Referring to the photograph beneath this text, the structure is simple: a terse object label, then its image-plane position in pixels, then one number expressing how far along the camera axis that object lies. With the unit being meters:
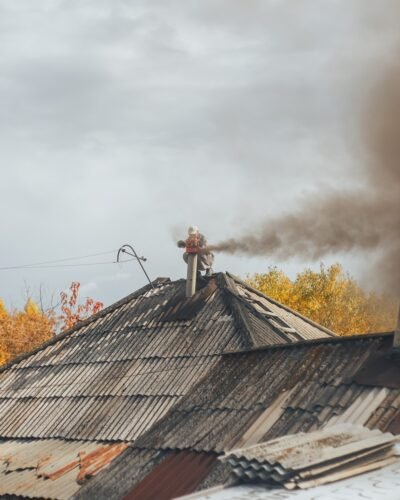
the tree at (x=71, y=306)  43.34
